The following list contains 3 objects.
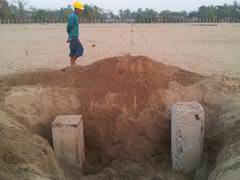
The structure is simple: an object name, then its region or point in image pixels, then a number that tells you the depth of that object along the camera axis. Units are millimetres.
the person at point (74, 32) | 7947
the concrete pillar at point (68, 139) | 4957
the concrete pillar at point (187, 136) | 4895
